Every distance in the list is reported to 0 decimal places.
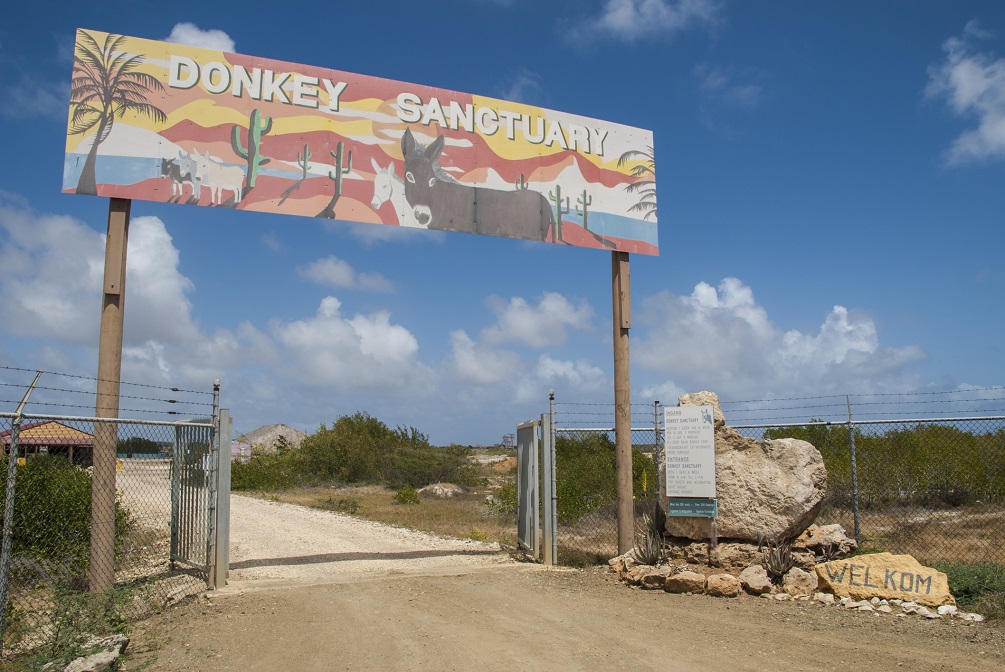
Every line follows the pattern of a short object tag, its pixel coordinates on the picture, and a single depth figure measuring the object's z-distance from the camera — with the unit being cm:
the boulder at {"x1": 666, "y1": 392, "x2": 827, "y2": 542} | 1077
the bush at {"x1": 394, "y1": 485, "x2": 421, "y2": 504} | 2827
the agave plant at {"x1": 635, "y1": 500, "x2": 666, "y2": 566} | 1154
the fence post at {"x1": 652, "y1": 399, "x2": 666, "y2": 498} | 1212
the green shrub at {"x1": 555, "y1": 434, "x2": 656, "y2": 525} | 1730
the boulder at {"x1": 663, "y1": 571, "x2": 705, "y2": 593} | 1032
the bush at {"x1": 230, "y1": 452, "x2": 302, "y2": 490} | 3603
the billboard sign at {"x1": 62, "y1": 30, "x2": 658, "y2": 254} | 1087
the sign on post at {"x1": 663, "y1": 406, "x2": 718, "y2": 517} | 1120
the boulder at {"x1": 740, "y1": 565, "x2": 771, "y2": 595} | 1004
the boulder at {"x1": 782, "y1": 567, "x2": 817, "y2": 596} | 1002
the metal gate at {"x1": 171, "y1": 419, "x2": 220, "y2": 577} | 1070
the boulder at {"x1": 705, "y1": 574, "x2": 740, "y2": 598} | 1009
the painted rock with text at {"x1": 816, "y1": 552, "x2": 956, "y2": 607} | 912
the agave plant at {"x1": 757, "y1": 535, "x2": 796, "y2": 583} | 1042
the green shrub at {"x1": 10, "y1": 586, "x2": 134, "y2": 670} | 691
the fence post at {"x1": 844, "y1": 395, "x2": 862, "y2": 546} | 1141
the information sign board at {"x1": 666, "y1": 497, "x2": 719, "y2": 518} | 1112
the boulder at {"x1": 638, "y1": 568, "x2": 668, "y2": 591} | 1062
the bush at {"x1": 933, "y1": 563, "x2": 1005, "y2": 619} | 874
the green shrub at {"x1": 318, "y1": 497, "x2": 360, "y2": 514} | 2408
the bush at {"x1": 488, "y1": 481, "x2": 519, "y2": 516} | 2167
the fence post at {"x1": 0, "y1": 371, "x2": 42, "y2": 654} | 710
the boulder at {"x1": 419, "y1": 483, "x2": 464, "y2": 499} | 3209
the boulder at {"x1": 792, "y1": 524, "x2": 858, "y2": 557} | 1098
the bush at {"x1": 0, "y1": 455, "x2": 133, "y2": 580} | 1030
